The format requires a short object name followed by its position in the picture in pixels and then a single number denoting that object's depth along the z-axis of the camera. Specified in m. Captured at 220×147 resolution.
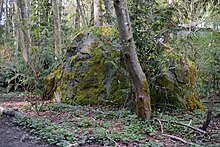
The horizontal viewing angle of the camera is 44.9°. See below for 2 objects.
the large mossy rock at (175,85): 5.76
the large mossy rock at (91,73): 6.64
